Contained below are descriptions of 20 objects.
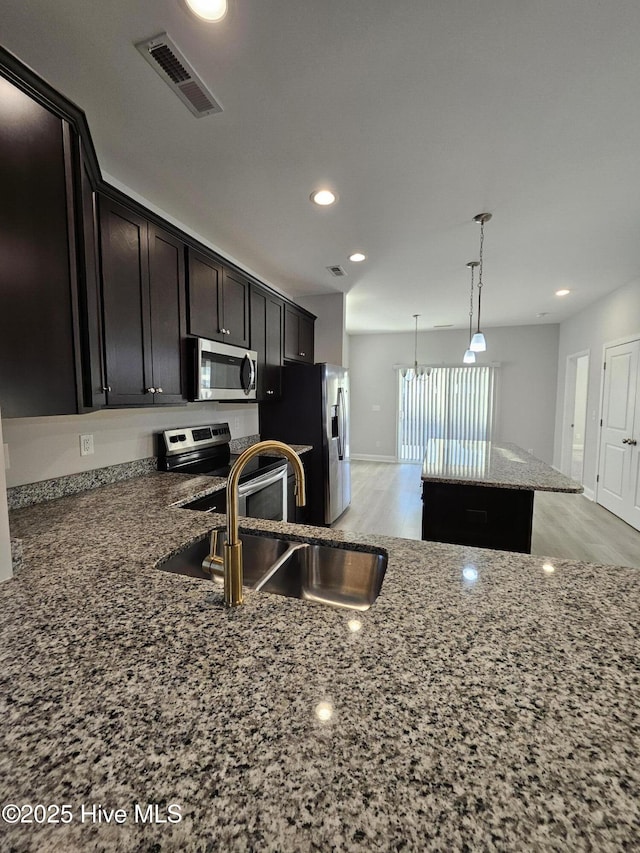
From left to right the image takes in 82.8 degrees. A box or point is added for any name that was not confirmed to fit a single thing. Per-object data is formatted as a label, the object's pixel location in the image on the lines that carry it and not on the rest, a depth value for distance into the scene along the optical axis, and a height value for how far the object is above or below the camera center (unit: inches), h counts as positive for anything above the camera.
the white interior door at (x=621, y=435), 151.6 -15.0
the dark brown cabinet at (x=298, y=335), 146.4 +27.4
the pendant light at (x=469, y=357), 157.5 +19.2
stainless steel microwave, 93.4 +7.8
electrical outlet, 77.6 -10.1
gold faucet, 31.8 -13.2
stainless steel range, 93.5 -19.6
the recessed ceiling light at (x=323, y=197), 86.4 +49.0
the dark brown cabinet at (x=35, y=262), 42.4 +16.8
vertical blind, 263.9 -5.1
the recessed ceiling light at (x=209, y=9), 44.7 +48.7
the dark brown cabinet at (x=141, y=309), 70.6 +19.2
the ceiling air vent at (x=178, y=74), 50.8 +49.0
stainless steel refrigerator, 141.4 -9.6
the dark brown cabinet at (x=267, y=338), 123.4 +21.8
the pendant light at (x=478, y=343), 129.7 +20.6
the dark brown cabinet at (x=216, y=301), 94.0 +27.6
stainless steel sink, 45.0 -22.2
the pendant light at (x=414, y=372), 270.4 +21.2
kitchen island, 80.5 -23.5
